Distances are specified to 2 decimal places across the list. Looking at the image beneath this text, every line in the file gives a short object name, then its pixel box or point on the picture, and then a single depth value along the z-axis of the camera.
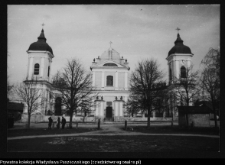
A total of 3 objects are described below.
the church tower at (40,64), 30.17
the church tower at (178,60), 28.06
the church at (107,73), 29.72
